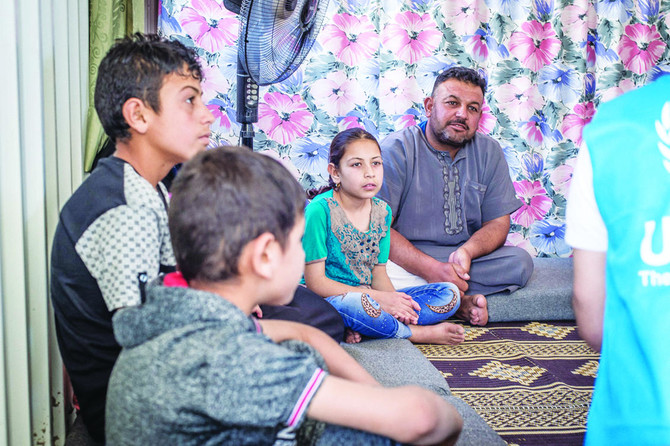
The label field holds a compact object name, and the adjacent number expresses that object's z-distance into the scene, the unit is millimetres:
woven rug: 1690
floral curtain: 3188
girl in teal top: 2264
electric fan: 1925
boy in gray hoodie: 797
